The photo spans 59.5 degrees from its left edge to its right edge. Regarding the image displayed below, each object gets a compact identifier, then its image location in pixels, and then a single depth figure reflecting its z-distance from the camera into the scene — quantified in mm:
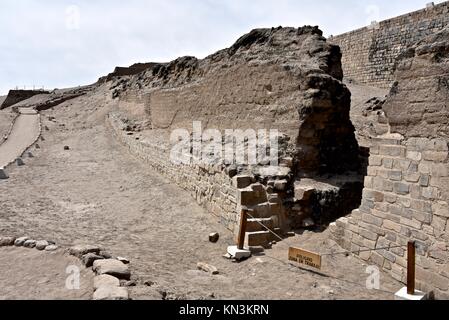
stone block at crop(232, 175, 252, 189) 7293
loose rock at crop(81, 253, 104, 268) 5062
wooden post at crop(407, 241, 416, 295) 4496
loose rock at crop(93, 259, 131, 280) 4641
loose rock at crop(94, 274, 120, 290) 4250
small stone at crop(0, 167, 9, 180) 12000
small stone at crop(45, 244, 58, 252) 5816
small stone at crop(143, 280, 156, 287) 4684
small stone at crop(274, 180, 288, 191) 7285
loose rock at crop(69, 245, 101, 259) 5414
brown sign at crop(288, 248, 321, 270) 5391
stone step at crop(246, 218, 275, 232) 6809
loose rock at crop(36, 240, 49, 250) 5949
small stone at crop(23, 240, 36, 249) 6062
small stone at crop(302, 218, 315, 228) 7262
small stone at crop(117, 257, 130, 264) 5522
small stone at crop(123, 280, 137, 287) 4393
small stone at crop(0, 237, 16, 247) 6180
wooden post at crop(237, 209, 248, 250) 6352
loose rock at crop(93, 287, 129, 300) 3884
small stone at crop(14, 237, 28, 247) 6152
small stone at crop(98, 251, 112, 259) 5423
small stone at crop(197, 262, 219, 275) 5852
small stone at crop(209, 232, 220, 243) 7367
